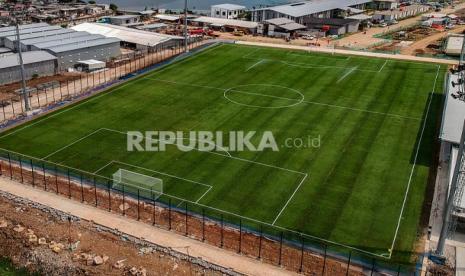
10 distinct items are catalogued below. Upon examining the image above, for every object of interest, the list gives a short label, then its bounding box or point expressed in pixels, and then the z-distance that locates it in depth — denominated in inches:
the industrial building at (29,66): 2847.0
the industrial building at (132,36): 3801.7
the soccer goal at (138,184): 1667.1
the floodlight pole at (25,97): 2296.0
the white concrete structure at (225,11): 5521.7
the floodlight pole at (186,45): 3597.4
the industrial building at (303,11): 4909.0
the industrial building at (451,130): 1770.4
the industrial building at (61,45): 3174.2
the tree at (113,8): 6118.6
